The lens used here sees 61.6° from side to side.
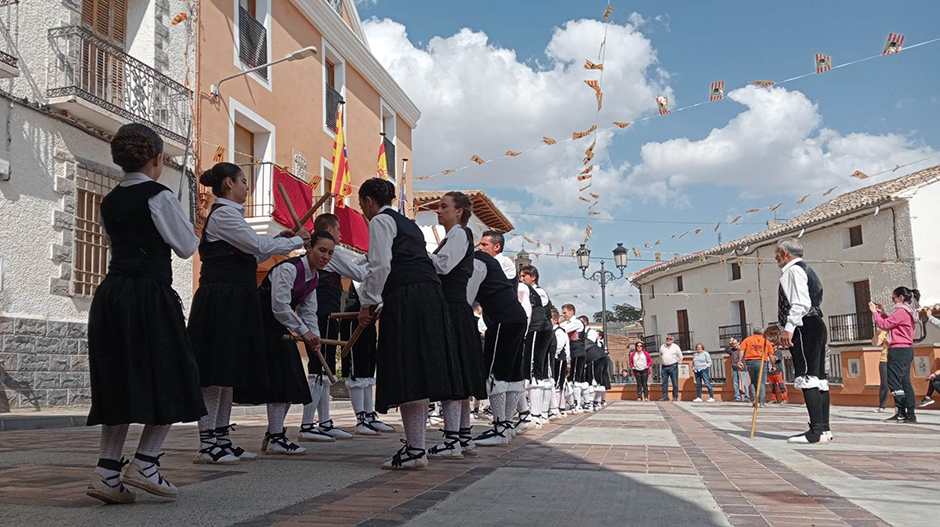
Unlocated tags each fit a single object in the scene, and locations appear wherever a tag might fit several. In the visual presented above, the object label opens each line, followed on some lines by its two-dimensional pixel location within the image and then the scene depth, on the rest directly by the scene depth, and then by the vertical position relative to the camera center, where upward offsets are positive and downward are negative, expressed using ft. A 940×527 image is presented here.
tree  335.26 +14.83
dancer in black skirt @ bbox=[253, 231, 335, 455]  16.56 +0.63
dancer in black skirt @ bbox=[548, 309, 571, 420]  37.24 -0.60
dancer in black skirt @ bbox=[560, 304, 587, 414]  40.47 -0.06
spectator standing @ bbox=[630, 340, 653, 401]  72.23 -1.80
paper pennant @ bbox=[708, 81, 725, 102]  47.33 +15.17
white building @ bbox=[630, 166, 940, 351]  99.40 +11.35
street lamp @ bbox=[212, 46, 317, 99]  46.41 +17.97
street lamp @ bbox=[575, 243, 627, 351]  70.13 +7.86
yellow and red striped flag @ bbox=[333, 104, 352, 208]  57.57 +13.89
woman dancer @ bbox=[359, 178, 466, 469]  14.99 +0.53
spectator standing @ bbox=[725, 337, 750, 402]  64.80 -2.24
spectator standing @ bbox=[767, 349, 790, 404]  57.93 -2.74
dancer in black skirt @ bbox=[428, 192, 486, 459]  16.65 +1.15
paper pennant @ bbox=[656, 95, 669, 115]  49.73 +15.10
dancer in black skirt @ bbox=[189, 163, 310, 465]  15.20 +0.87
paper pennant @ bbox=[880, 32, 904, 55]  42.88 +16.06
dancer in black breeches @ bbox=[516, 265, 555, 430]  27.53 +0.35
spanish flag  65.70 +15.99
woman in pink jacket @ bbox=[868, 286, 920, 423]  33.01 -0.44
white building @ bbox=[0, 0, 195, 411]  33.78 +8.67
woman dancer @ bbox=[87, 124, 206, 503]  11.12 +0.39
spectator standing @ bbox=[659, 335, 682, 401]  69.15 -1.27
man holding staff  21.67 +0.30
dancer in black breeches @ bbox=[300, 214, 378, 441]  19.72 +0.79
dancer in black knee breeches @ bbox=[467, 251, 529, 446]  21.24 +0.57
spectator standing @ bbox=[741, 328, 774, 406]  57.21 -0.55
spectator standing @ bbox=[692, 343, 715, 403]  67.26 -1.98
